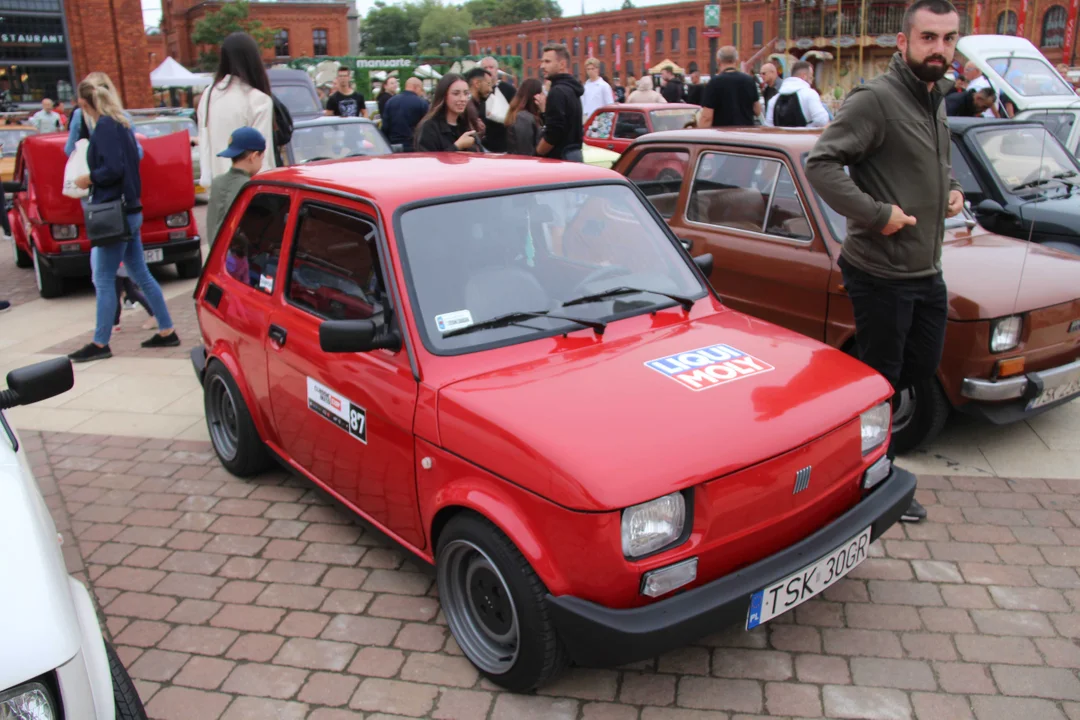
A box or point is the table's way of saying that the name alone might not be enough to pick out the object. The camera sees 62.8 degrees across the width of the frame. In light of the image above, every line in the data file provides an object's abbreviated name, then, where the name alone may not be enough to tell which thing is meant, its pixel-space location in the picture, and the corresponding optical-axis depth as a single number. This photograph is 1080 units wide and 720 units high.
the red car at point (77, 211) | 8.70
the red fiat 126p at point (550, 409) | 2.61
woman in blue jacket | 6.64
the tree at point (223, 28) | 61.94
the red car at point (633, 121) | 13.39
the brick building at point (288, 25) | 77.00
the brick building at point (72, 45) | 27.89
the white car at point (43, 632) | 1.96
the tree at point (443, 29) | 126.52
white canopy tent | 35.25
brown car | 4.45
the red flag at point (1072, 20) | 30.24
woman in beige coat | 6.23
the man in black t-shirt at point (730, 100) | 9.21
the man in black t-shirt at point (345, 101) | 13.64
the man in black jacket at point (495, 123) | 8.46
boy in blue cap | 5.60
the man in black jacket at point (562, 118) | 8.36
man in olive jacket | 3.58
